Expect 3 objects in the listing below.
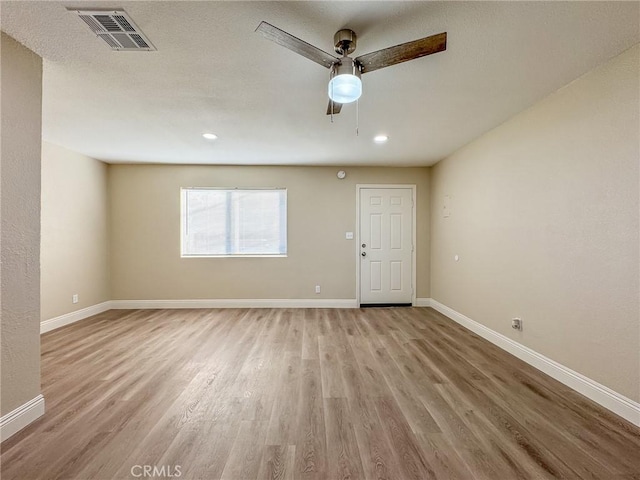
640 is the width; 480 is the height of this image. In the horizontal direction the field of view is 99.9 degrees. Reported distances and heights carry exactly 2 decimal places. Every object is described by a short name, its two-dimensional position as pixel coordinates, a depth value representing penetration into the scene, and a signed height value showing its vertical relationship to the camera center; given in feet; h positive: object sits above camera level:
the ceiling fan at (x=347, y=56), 4.72 +3.49
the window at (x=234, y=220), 15.71 +1.13
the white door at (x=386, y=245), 15.85 -0.29
